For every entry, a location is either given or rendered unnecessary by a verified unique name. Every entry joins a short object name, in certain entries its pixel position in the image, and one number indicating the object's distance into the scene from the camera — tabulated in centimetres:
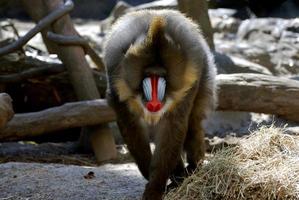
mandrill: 587
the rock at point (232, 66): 1343
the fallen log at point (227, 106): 1021
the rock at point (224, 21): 2059
